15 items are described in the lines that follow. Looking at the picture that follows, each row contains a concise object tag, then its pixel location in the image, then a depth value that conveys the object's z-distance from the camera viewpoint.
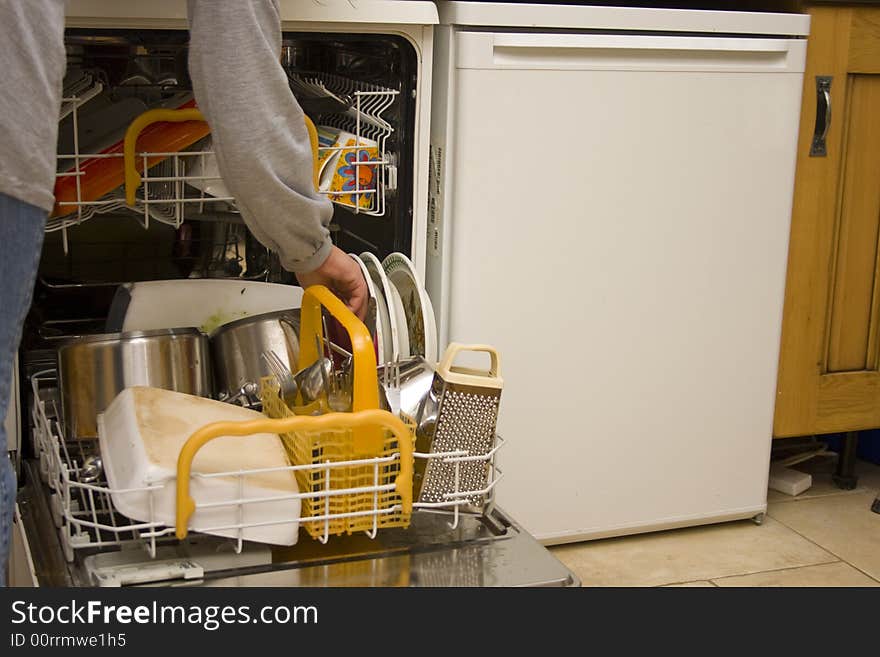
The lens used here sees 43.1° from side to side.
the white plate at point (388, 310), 1.34
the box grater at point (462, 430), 1.13
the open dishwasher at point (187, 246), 1.05
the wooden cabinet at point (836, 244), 1.76
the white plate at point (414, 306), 1.37
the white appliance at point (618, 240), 1.56
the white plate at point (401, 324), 1.39
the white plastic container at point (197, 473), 1.00
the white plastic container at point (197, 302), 1.51
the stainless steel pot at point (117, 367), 1.34
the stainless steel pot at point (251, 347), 1.44
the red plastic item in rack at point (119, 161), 1.41
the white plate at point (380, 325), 1.33
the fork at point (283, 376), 1.33
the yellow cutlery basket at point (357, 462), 1.05
